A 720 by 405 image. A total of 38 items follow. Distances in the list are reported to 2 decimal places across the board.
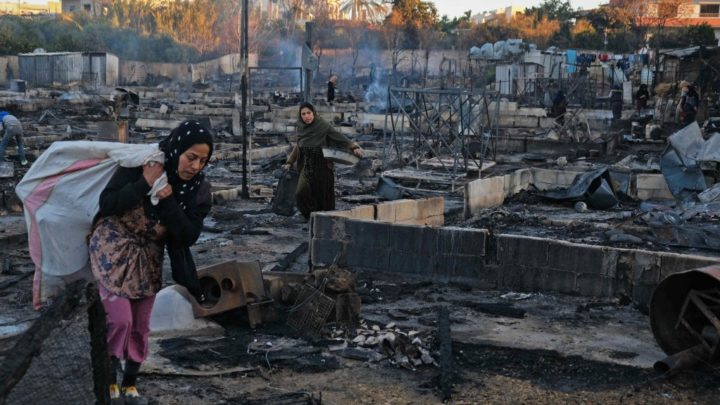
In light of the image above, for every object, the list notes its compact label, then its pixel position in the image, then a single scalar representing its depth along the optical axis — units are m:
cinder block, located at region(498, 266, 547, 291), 7.57
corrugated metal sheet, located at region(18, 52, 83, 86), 42.53
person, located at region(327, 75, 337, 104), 28.25
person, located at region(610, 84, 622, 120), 26.72
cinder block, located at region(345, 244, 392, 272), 8.10
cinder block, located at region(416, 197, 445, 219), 10.23
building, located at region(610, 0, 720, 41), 48.62
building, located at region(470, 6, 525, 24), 81.10
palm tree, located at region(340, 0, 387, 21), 64.85
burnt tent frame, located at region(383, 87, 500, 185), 14.45
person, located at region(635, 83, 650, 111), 28.30
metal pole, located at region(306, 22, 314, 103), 12.90
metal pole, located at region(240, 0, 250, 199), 12.31
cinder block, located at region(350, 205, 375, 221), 8.81
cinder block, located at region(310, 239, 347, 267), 8.17
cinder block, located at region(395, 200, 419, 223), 9.62
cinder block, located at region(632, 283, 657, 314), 7.12
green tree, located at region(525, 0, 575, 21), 59.96
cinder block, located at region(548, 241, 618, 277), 7.29
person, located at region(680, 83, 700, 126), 22.12
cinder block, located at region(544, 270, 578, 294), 7.46
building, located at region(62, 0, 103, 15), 76.03
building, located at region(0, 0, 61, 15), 86.12
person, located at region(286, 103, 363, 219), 9.63
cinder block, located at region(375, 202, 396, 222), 9.27
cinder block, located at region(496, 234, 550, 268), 7.54
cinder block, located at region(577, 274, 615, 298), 7.33
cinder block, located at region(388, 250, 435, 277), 7.98
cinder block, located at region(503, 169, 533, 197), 13.41
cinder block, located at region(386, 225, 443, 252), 7.94
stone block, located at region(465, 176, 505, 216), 11.88
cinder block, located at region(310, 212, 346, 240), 8.17
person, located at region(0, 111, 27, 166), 14.57
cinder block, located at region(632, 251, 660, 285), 7.10
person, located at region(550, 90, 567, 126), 26.16
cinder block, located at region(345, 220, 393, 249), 8.06
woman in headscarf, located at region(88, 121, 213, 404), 3.97
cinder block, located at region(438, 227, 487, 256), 7.74
